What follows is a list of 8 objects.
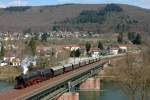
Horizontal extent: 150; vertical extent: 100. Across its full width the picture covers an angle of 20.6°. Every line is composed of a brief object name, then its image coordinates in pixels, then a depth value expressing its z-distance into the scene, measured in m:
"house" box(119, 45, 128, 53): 124.65
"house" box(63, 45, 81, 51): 126.09
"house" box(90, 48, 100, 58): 111.74
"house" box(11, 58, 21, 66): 93.33
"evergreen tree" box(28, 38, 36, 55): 106.02
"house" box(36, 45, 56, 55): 110.12
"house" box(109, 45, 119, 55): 123.75
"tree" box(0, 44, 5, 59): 103.27
